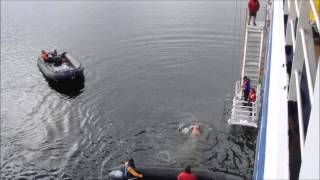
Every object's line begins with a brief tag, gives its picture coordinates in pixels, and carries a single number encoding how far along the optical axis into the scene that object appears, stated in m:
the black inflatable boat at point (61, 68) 25.52
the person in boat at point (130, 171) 14.18
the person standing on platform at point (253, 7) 18.84
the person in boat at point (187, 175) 12.68
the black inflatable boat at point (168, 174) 13.98
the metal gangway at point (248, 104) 18.61
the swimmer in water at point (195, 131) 18.97
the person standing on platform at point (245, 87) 19.06
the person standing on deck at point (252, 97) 18.76
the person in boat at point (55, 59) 27.45
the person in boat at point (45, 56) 27.72
